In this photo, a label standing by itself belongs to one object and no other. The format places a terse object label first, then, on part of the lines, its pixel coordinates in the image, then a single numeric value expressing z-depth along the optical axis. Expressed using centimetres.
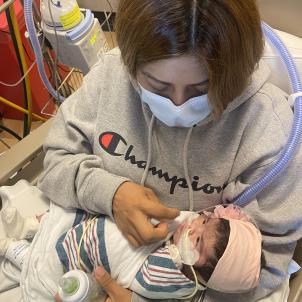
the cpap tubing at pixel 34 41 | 116
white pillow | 104
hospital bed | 112
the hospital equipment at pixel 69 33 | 127
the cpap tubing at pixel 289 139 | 91
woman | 71
